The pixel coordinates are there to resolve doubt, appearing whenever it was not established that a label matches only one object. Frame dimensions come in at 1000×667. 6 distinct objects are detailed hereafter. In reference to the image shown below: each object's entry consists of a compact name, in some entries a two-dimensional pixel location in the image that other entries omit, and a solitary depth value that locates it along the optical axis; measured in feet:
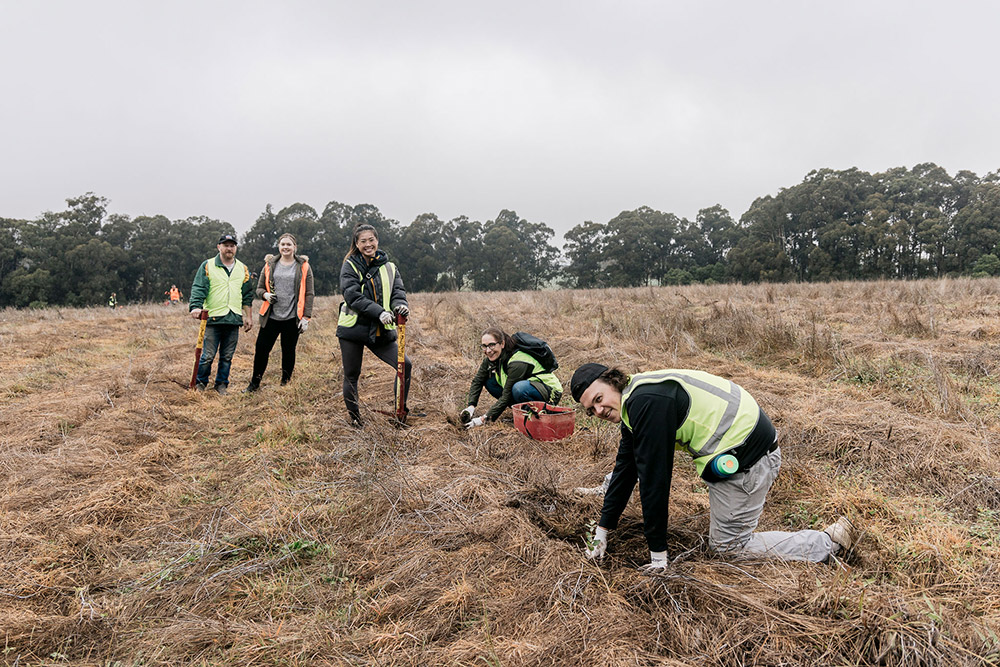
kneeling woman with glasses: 14.53
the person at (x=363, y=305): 13.85
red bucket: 13.44
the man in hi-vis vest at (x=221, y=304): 18.78
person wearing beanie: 7.08
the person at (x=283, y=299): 18.19
